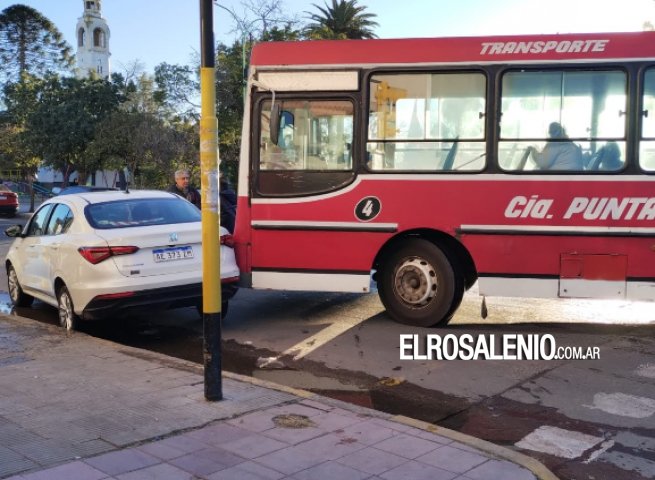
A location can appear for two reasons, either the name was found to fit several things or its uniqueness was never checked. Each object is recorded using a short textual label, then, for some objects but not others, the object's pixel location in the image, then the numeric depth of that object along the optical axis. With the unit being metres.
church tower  92.38
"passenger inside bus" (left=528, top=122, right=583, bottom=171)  7.34
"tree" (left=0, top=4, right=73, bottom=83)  58.60
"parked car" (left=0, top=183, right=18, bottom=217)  29.51
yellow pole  4.81
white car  7.07
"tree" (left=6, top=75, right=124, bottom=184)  35.81
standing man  9.85
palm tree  41.12
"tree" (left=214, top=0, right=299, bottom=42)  27.95
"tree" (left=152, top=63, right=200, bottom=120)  32.12
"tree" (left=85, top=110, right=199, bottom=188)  32.19
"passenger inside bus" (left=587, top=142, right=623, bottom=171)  7.26
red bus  7.25
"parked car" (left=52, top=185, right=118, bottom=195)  19.48
